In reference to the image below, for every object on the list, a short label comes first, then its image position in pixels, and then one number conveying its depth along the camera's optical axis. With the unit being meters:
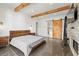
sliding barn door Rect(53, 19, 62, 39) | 2.54
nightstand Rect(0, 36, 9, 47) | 2.30
